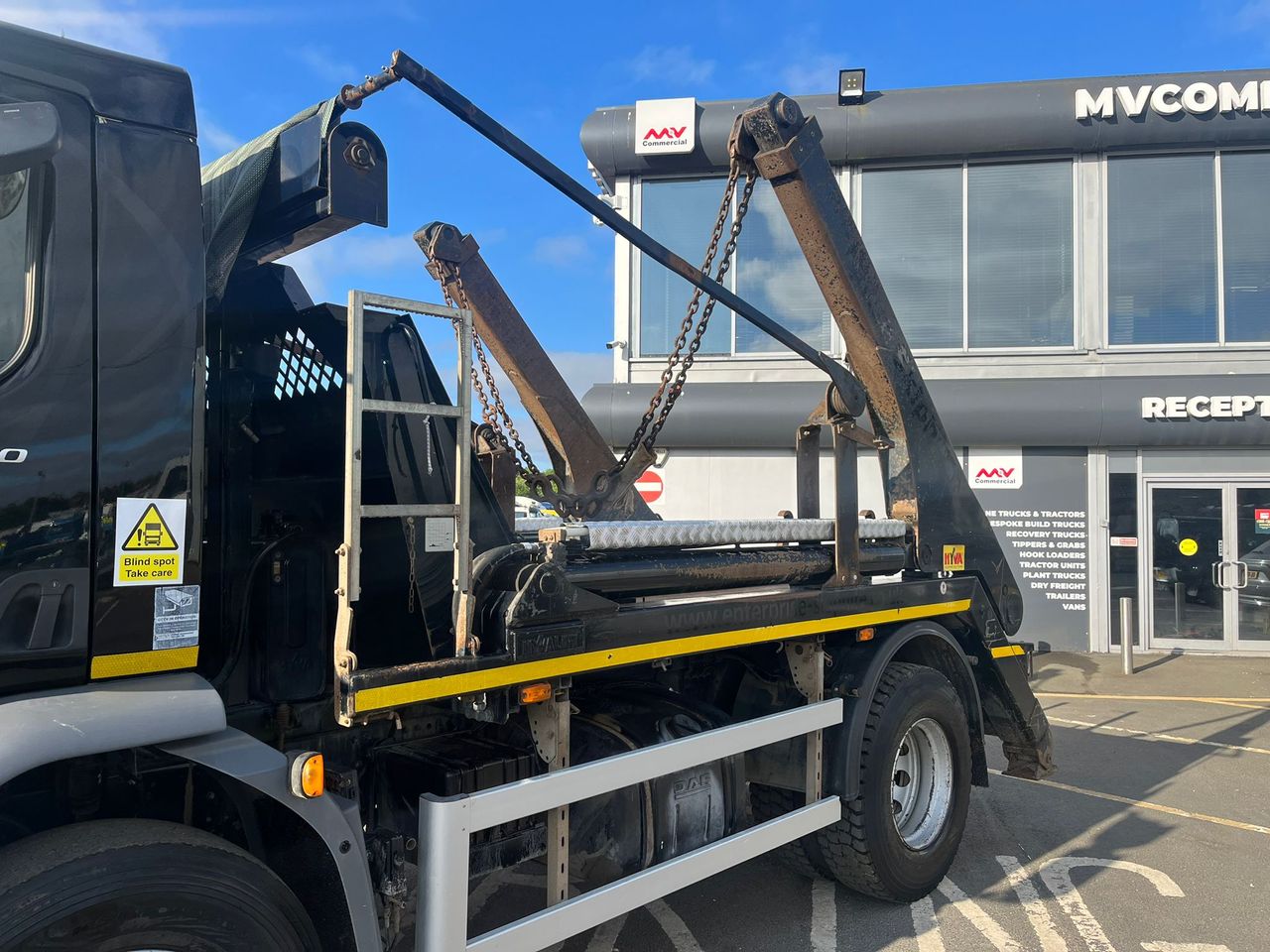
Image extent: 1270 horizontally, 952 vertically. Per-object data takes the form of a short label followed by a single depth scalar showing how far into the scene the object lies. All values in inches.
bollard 430.0
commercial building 484.4
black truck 82.6
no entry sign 533.0
